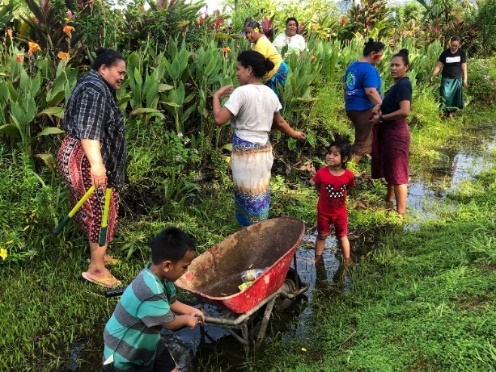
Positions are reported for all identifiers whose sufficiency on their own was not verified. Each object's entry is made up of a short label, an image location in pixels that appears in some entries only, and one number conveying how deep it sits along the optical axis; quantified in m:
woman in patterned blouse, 3.27
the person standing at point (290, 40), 8.02
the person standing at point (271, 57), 5.95
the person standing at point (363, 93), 5.40
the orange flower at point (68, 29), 4.74
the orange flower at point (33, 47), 4.64
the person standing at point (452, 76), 9.41
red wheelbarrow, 2.87
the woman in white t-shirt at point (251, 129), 3.66
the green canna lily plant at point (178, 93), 5.27
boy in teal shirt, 2.23
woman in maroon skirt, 4.74
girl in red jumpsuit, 3.87
